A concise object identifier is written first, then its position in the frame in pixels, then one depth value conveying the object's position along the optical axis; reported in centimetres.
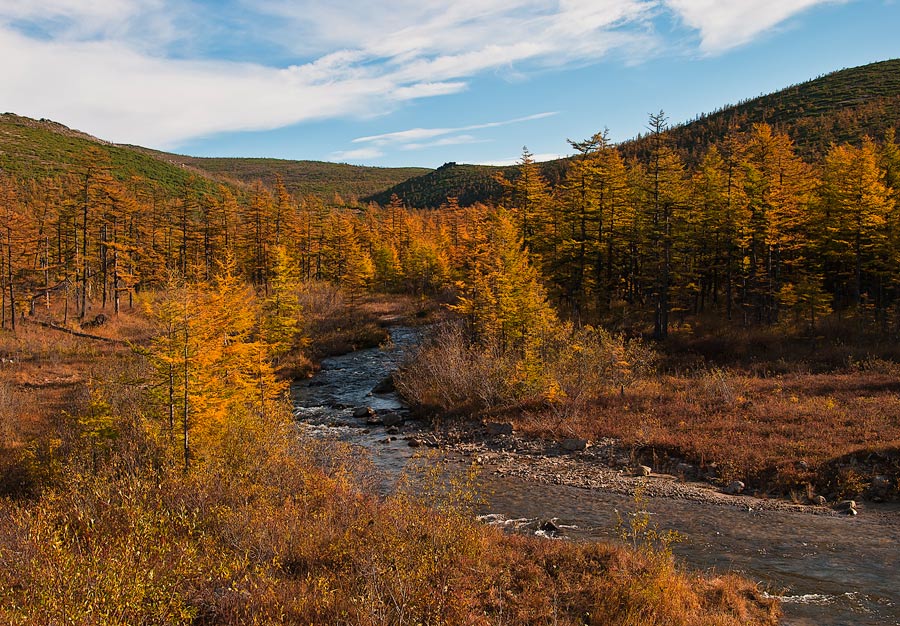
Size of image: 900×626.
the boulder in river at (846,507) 1509
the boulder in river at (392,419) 2571
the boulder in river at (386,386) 3186
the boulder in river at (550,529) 1401
